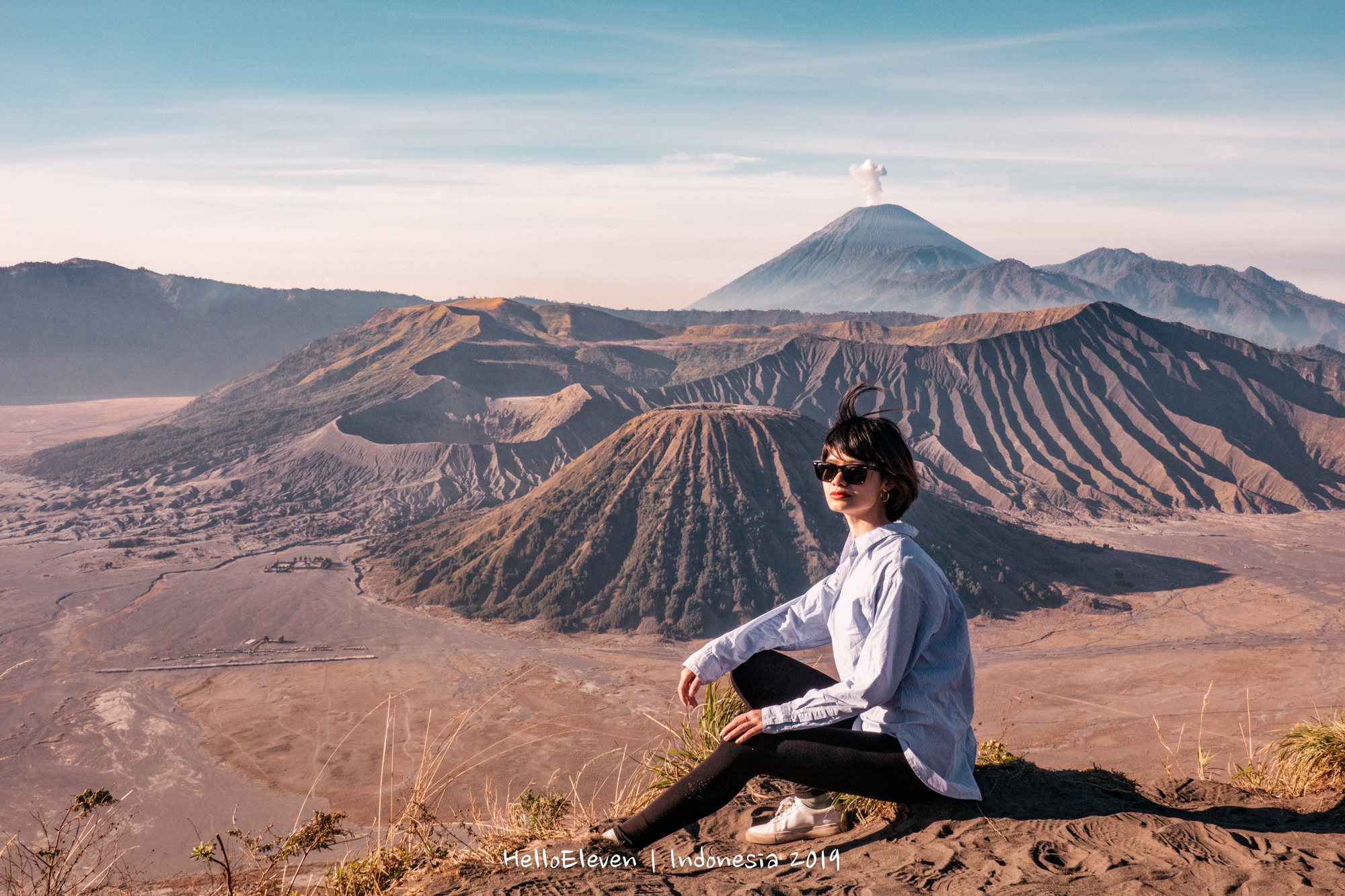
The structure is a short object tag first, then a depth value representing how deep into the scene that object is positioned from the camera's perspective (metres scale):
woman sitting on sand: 3.14
